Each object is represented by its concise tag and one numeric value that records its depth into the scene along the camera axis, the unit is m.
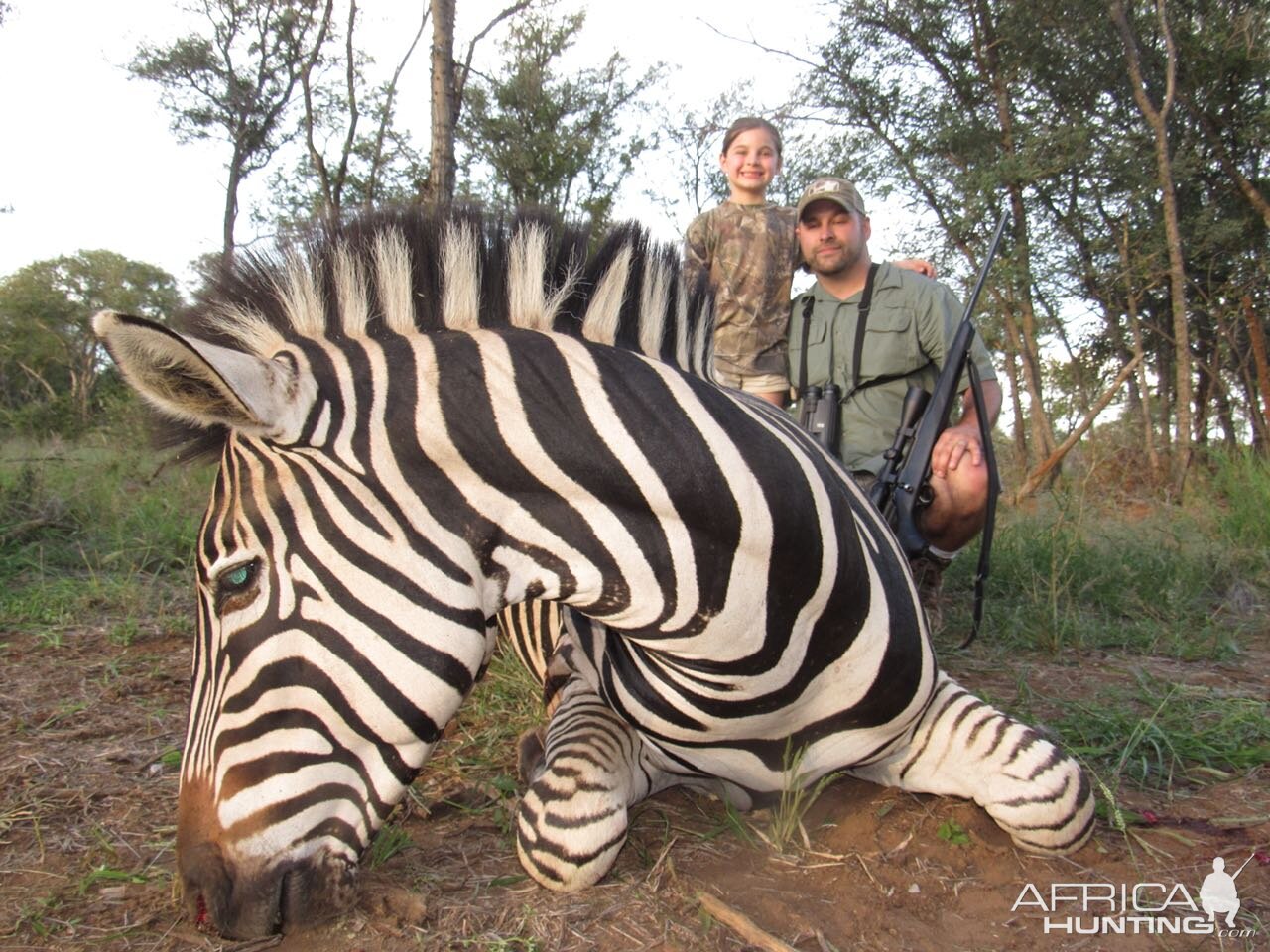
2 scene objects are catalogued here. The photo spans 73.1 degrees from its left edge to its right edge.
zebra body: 1.45
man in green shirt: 3.51
